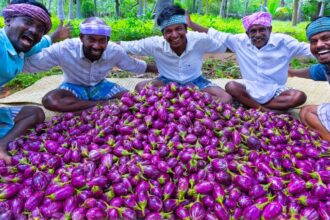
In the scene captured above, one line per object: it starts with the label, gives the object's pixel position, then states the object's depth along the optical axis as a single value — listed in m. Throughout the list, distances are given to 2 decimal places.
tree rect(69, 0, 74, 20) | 14.25
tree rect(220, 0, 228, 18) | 14.46
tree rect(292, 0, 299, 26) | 15.82
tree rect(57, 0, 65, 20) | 9.24
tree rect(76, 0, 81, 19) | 17.29
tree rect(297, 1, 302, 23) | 16.50
